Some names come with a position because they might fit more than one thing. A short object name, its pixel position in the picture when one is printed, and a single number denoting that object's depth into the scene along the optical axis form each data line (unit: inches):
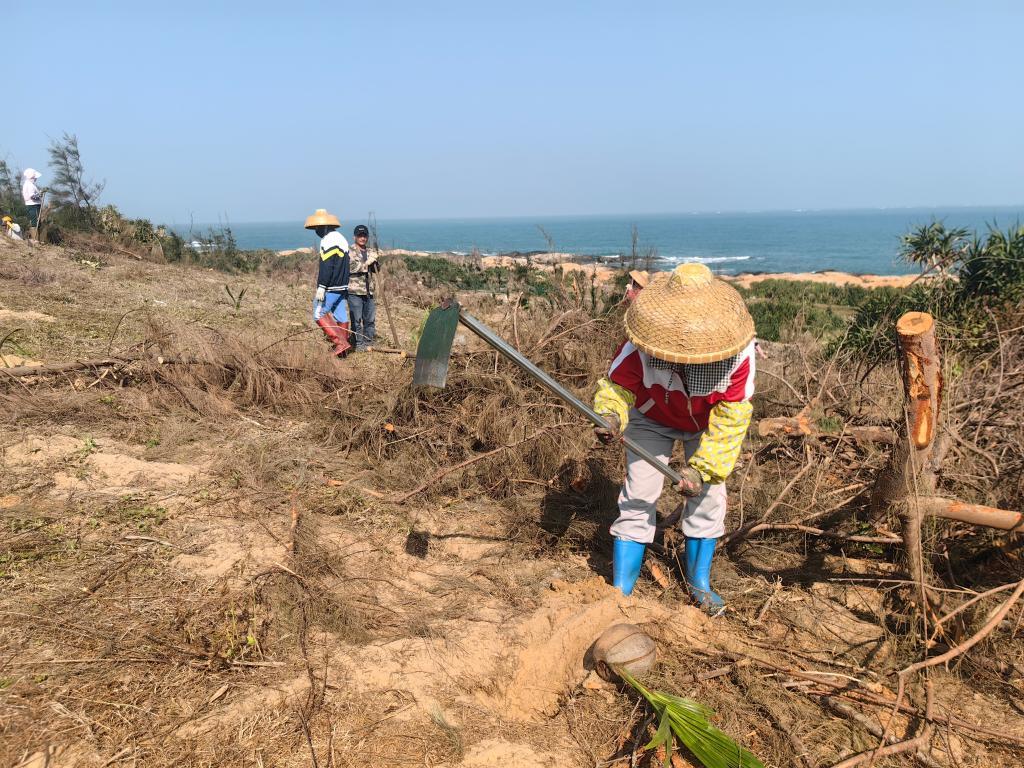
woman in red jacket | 96.0
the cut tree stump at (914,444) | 89.4
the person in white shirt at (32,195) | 438.3
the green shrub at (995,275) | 233.0
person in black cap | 280.8
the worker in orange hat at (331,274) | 265.6
